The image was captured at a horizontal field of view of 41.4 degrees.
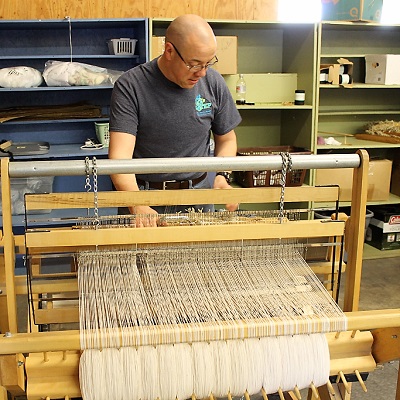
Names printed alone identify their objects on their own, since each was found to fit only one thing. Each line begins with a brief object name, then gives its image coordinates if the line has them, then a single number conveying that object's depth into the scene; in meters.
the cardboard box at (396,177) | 4.23
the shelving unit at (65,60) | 3.59
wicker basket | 3.63
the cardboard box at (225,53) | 3.43
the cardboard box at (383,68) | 3.86
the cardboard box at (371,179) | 3.84
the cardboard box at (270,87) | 3.91
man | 1.84
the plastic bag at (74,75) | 3.43
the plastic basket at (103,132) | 3.56
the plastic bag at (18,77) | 3.40
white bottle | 3.78
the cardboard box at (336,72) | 3.82
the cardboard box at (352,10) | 3.66
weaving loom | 1.08
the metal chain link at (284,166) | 1.27
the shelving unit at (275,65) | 3.70
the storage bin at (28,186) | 3.59
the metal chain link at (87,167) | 1.20
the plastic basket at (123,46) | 3.52
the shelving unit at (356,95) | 4.16
